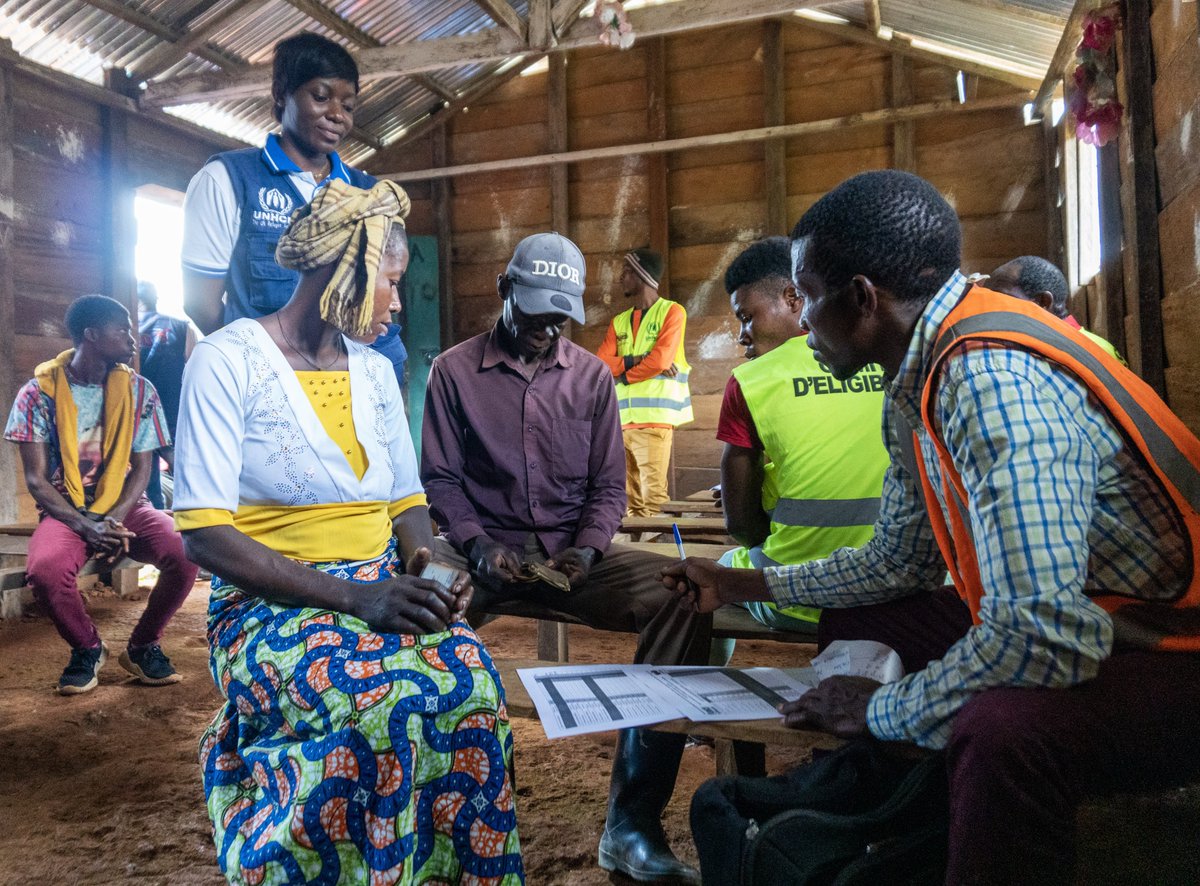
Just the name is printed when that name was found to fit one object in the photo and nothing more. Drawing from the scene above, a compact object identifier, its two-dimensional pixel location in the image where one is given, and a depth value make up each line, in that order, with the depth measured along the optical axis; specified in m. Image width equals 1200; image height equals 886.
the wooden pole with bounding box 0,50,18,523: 5.53
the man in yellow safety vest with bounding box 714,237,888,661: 2.27
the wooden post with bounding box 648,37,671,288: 8.08
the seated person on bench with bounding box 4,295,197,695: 3.68
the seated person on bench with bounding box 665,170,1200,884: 1.10
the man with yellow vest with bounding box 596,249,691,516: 5.89
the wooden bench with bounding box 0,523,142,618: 3.83
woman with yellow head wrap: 1.40
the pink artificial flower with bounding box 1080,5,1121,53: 3.29
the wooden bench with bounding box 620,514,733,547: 4.06
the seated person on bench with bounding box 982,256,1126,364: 3.61
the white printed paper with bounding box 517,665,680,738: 1.34
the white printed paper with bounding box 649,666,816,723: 1.42
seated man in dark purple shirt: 2.49
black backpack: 1.21
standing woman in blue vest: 2.68
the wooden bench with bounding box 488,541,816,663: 2.34
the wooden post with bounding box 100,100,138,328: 6.33
